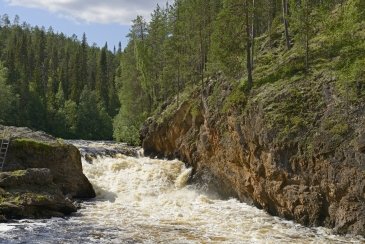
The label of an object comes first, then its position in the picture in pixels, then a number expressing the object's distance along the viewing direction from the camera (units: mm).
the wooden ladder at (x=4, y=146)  25162
